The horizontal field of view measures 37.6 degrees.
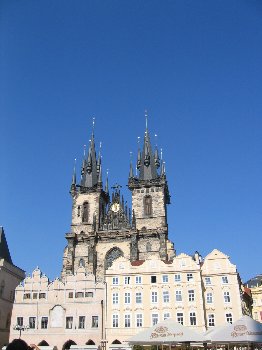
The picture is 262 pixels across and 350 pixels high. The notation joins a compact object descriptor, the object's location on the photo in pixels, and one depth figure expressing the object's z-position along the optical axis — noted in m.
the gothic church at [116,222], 58.94
